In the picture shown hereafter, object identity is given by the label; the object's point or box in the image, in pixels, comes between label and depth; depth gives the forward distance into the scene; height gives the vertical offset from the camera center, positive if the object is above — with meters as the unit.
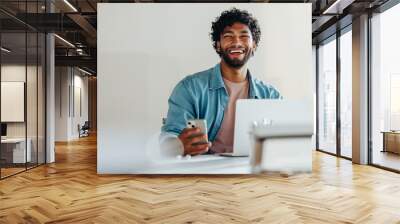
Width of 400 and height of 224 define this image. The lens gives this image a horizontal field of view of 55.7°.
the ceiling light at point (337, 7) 5.59 +1.66
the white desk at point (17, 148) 6.05 -0.59
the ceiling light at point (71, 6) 5.59 +1.63
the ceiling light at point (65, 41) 8.77 +1.75
